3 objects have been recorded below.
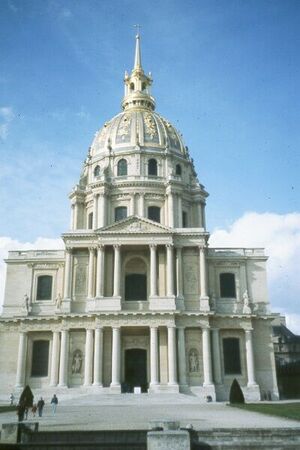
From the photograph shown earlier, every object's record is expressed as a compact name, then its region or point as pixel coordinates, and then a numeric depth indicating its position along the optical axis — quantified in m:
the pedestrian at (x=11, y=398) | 40.41
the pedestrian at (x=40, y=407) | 26.72
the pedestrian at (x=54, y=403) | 30.39
